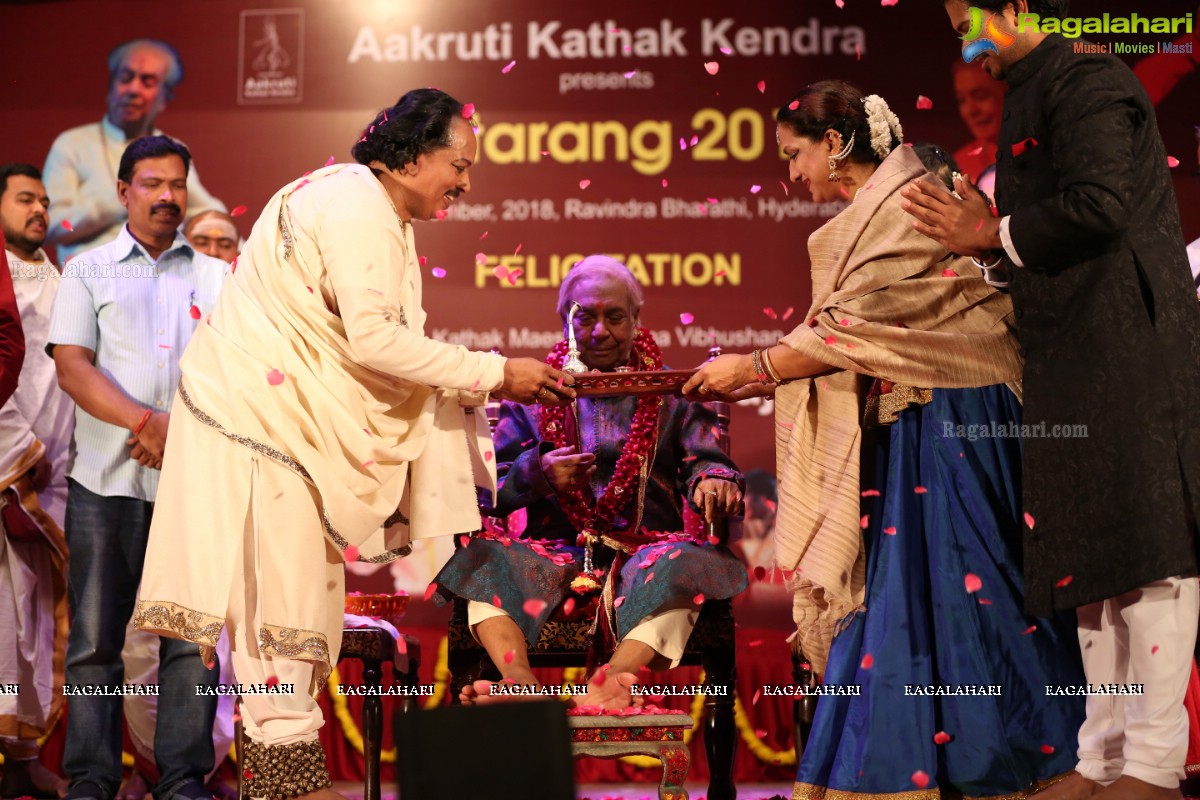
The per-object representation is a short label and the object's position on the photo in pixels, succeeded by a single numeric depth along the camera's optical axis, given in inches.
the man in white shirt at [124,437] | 154.3
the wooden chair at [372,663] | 160.2
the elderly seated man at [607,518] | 141.3
